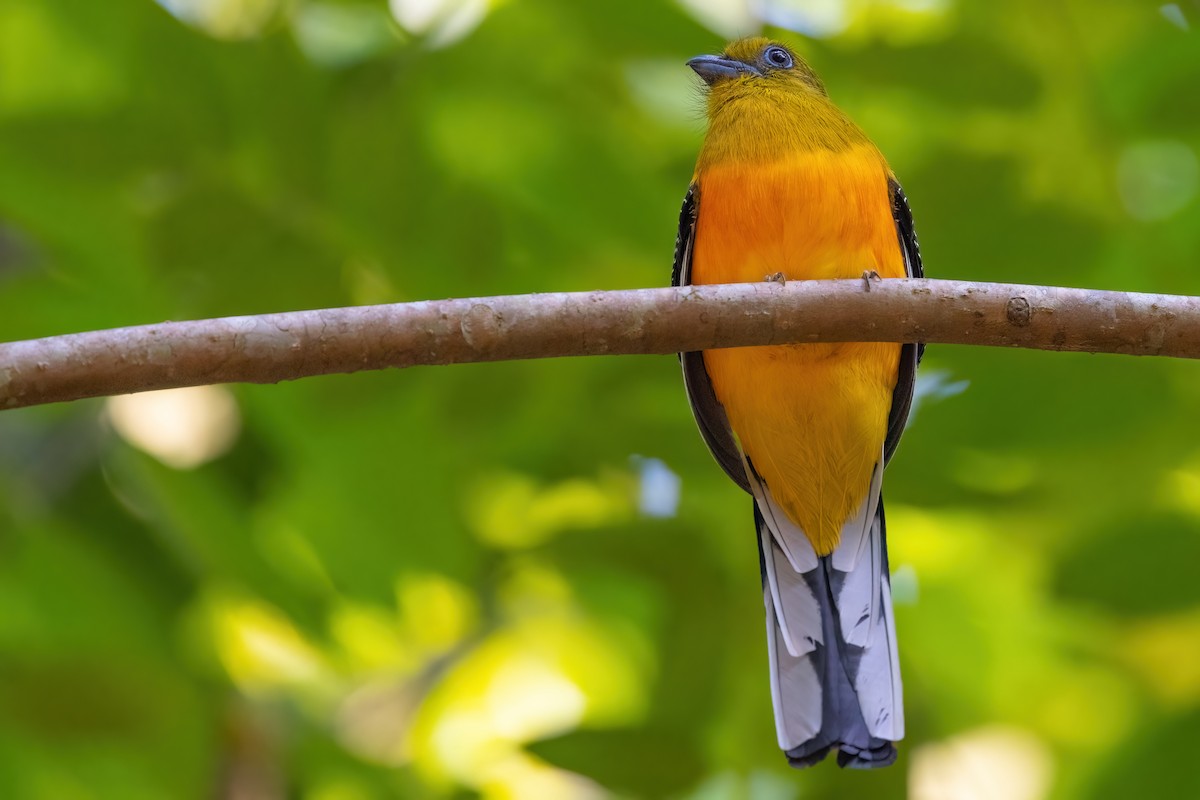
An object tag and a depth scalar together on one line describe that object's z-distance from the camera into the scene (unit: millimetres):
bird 7484
